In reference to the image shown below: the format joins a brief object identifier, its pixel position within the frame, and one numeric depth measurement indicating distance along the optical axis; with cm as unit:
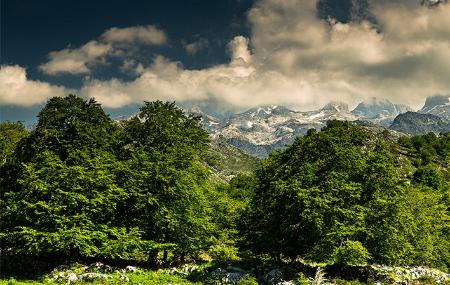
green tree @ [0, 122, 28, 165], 6960
